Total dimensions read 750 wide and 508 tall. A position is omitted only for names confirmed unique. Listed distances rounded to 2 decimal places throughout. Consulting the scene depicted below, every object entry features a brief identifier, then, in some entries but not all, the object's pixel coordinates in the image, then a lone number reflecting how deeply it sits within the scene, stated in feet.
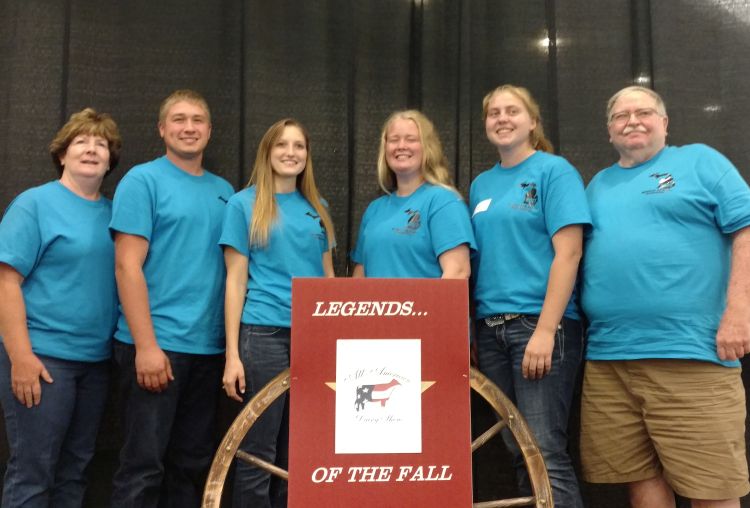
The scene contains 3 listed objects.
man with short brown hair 5.51
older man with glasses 5.16
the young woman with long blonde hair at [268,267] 5.38
